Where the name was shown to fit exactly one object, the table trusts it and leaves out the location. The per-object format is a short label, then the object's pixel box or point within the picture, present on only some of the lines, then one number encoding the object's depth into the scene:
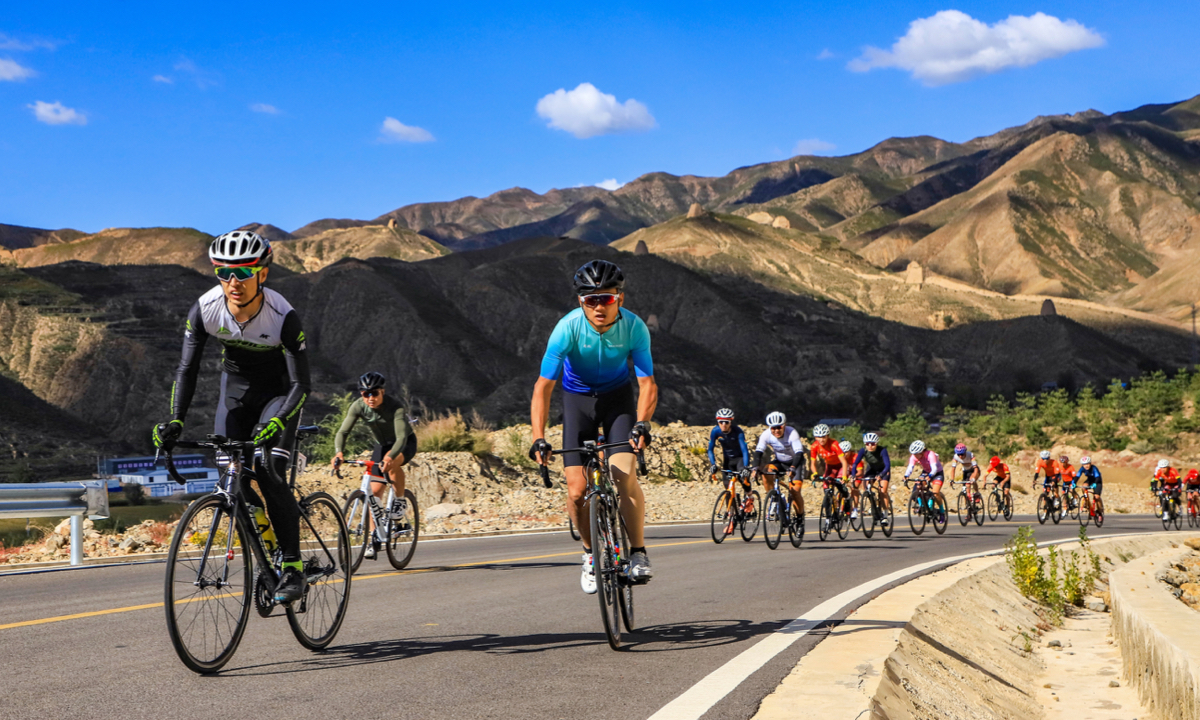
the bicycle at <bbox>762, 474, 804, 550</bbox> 15.11
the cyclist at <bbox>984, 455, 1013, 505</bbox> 26.58
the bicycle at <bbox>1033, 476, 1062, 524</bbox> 26.05
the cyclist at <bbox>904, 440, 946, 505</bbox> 20.92
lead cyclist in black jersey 5.61
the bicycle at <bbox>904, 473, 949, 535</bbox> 20.45
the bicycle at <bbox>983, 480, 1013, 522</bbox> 26.72
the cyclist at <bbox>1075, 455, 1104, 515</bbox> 25.97
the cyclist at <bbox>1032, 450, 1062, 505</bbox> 26.12
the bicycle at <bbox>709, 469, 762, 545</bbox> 15.91
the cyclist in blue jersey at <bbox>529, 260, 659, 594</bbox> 6.34
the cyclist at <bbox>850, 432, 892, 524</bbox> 18.50
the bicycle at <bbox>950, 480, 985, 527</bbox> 24.06
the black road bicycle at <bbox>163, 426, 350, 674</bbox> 5.27
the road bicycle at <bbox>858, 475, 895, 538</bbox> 18.39
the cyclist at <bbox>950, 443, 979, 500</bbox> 24.00
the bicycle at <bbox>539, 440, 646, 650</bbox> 6.04
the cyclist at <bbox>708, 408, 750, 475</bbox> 15.27
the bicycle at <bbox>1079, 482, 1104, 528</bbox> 26.08
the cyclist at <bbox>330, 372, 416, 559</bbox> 11.08
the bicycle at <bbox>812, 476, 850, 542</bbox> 17.03
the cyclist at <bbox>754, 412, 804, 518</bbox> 15.27
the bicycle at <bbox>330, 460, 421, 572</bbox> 10.78
